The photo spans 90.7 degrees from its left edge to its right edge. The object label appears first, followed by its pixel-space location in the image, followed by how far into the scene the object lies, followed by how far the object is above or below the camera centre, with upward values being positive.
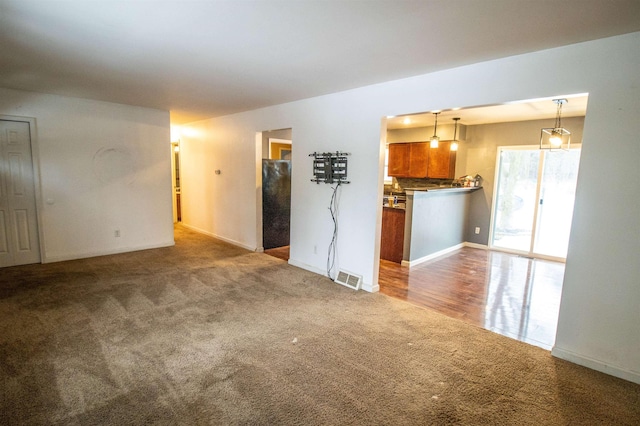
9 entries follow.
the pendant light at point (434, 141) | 6.02 +0.70
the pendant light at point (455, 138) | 6.09 +0.82
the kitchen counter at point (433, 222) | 5.12 -0.78
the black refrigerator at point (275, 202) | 5.86 -0.56
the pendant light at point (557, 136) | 4.75 +0.77
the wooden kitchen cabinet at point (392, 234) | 5.27 -0.97
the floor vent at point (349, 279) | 4.04 -1.36
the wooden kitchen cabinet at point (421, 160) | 6.57 +0.38
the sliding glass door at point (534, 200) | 5.72 -0.36
